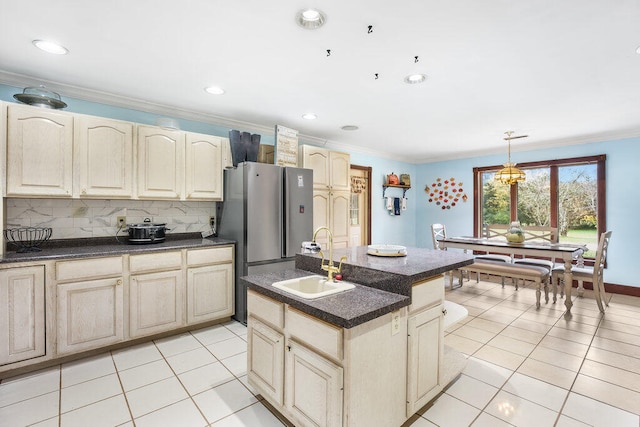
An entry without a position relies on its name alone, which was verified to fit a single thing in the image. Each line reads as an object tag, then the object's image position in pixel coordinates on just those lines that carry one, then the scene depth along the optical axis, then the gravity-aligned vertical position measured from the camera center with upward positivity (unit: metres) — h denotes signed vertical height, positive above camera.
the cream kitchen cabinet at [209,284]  3.03 -0.76
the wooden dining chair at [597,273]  3.49 -0.73
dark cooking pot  2.95 -0.21
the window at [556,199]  4.57 +0.27
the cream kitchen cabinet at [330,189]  4.21 +0.36
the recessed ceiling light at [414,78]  2.46 +1.14
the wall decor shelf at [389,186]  5.83 +0.55
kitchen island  1.37 -0.70
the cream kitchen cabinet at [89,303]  2.38 -0.77
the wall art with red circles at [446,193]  5.94 +0.44
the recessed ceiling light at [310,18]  1.69 +1.14
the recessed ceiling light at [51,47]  2.01 +1.14
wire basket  2.53 -0.22
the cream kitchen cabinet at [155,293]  2.70 -0.77
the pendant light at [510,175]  4.00 +0.53
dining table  3.55 -0.44
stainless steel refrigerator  3.21 -0.04
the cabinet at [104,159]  2.38 +0.49
